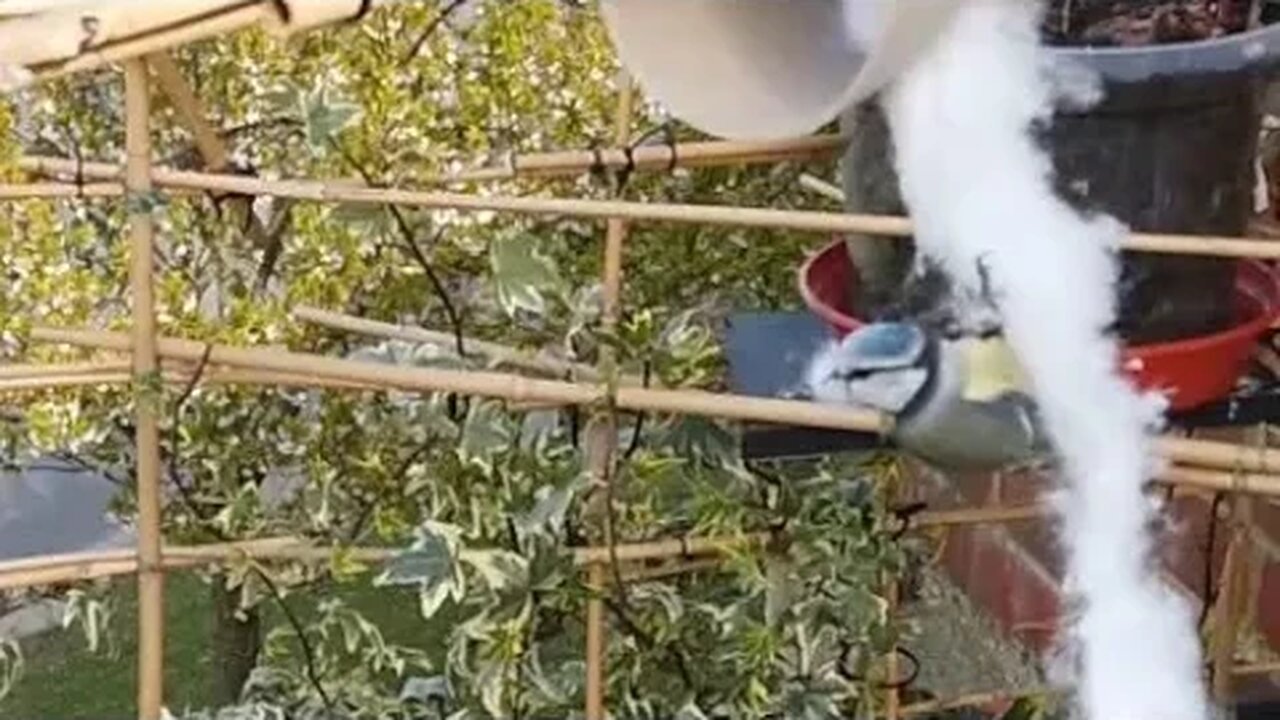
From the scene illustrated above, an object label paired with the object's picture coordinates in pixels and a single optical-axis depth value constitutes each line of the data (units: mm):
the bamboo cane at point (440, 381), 1229
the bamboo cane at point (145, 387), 1208
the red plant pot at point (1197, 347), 1078
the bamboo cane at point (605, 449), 1344
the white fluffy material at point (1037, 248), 1028
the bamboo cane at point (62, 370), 1326
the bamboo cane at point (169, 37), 938
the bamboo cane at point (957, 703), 1726
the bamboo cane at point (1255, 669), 1697
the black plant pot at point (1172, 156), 1033
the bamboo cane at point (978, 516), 1634
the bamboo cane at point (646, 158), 1363
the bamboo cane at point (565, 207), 1120
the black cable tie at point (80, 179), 1336
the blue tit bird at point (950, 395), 1062
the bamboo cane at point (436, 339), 1387
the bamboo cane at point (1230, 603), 1651
